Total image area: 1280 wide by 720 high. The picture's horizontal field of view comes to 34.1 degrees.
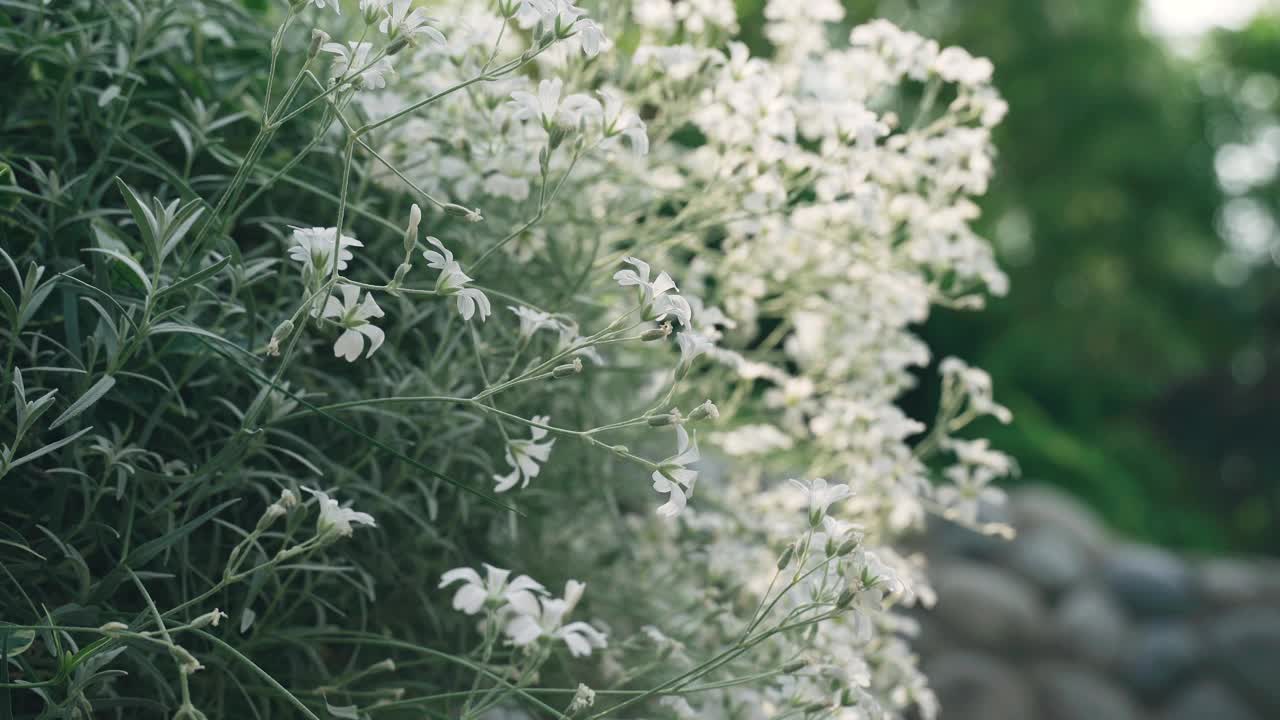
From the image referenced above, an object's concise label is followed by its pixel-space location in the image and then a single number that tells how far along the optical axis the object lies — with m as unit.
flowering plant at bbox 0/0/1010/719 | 0.49
